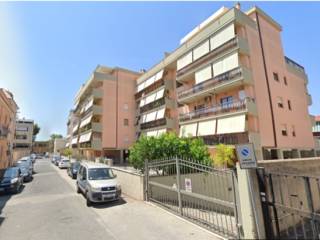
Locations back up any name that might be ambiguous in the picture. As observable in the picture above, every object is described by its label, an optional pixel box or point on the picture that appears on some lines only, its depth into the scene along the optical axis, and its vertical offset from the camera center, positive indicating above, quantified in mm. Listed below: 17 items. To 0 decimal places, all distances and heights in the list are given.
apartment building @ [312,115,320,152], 36203 +2954
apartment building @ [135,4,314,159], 19250 +6273
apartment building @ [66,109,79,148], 56744 +9719
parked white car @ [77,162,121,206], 10898 -1647
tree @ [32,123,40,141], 91594 +11920
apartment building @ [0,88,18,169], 24772 +3998
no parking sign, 5328 -200
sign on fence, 8414 -1348
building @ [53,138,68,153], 89925 +4810
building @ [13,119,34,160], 76438 +8396
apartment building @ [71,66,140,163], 35403 +7047
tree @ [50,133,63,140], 121038 +11329
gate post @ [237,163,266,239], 5512 -1523
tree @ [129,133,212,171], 13398 +86
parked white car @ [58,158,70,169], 35781 -1363
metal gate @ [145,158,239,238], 6598 -1642
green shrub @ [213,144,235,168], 18141 -602
